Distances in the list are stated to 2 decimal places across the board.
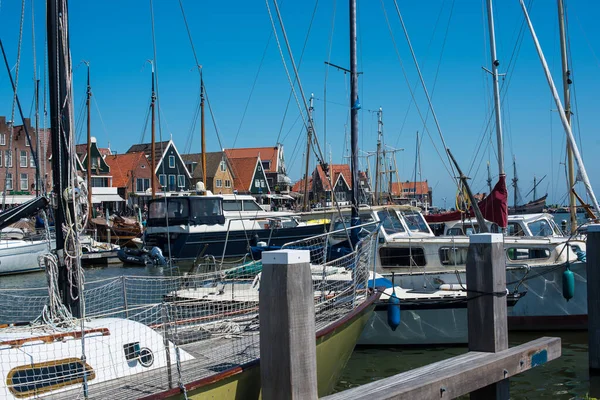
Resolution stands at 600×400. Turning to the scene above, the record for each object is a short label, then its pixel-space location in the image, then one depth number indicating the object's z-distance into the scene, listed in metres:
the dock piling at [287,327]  5.38
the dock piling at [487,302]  7.34
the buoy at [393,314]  12.45
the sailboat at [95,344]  6.13
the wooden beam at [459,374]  5.94
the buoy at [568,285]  13.59
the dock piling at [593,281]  9.96
